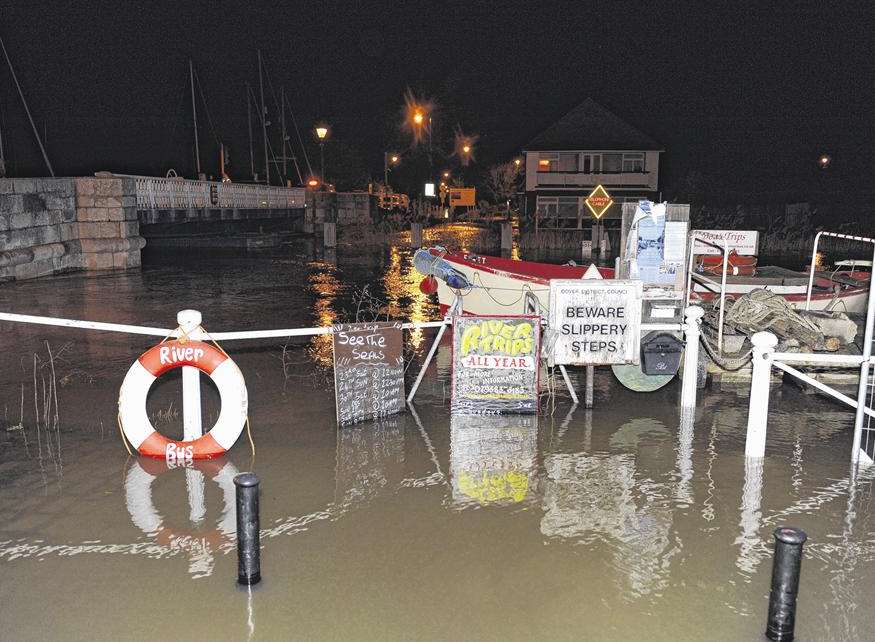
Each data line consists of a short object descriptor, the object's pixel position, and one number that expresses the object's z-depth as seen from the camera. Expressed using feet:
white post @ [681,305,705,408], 28.22
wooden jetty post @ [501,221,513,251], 116.47
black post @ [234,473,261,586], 14.94
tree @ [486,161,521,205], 285.43
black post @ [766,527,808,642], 12.98
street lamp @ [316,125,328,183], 107.97
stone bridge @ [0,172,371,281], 63.16
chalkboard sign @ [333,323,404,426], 26.00
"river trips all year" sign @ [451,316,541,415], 27.12
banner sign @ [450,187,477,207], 289.33
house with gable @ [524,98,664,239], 176.45
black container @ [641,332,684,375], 29.45
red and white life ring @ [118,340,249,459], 22.66
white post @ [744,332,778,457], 22.44
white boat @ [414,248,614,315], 43.31
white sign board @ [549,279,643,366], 27.84
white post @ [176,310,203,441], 23.35
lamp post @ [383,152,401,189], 267.29
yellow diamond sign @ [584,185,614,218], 89.81
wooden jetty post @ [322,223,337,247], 113.91
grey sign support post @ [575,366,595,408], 28.89
